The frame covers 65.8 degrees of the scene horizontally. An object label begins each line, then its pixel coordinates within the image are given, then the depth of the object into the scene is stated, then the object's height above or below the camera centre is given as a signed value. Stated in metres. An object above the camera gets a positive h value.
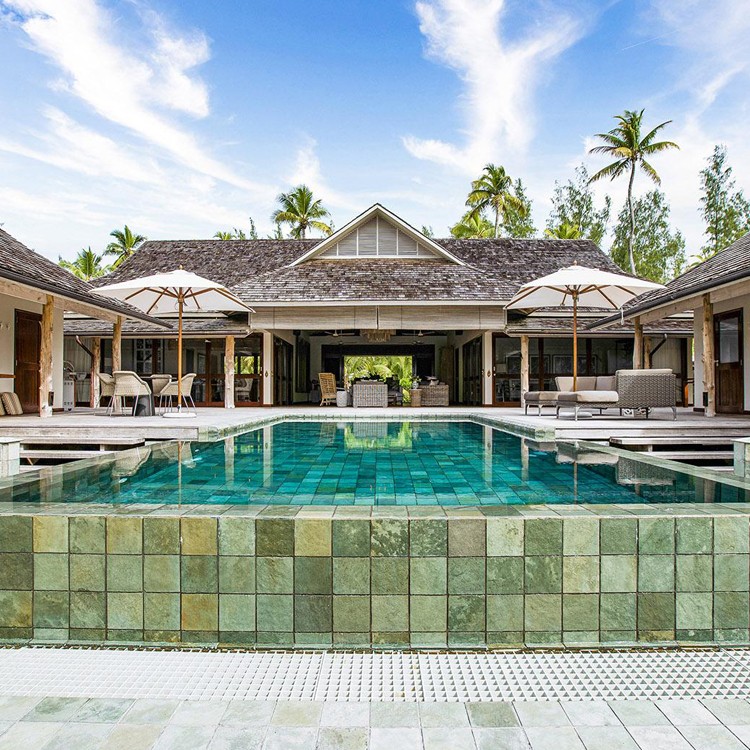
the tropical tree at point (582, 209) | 39.72 +11.89
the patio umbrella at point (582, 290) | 9.91 +1.73
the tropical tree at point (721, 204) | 34.66 +10.79
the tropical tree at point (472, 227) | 36.00 +9.85
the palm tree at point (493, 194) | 34.62 +11.27
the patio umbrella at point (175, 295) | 10.08 +1.64
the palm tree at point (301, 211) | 35.84 +10.58
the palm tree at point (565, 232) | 34.28 +9.09
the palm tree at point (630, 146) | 31.25 +12.79
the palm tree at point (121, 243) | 38.94 +9.20
